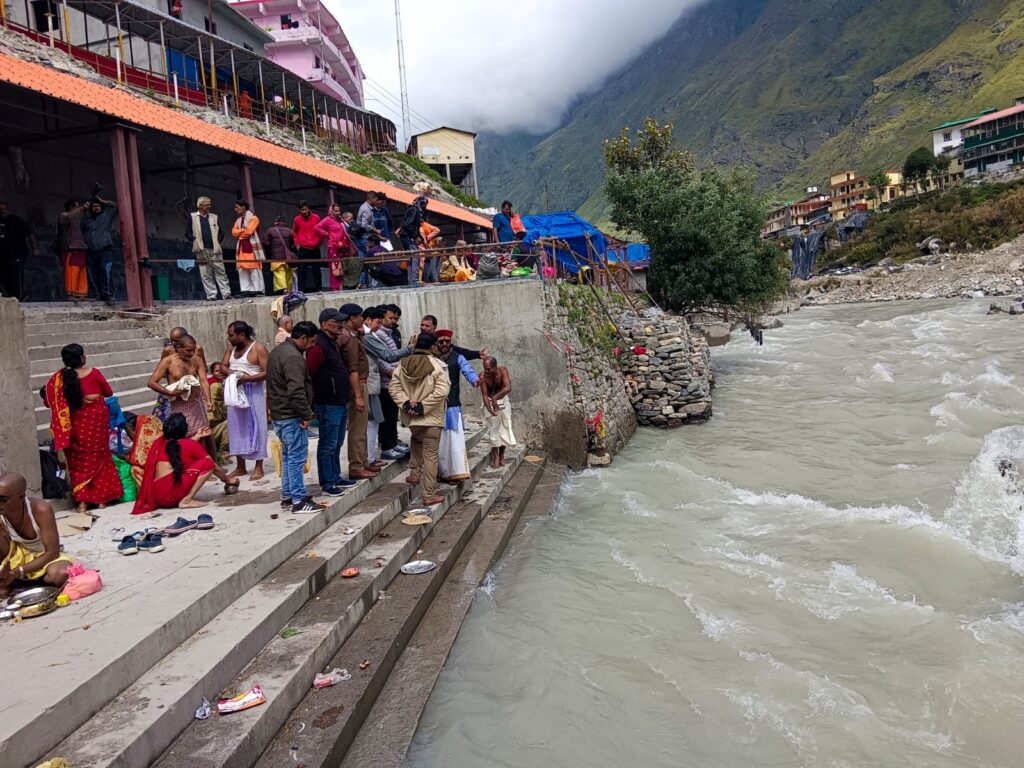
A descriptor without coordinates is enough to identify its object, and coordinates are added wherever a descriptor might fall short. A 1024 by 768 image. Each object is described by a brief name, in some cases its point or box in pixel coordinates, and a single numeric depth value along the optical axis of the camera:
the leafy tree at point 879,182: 74.99
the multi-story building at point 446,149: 45.44
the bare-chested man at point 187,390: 6.36
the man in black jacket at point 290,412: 5.36
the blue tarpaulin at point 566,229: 17.38
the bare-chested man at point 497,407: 8.73
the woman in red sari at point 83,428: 5.45
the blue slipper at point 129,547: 4.52
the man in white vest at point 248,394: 6.36
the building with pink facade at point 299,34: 40.94
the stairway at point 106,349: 7.29
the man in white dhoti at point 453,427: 6.82
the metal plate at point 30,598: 3.67
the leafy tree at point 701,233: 17.53
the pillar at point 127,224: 9.48
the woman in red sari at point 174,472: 5.55
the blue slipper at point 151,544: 4.57
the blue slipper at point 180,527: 4.88
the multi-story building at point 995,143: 65.06
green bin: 11.52
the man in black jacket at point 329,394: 5.76
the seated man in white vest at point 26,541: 3.86
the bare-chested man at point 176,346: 6.35
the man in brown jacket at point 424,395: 6.16
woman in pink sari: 11.23
